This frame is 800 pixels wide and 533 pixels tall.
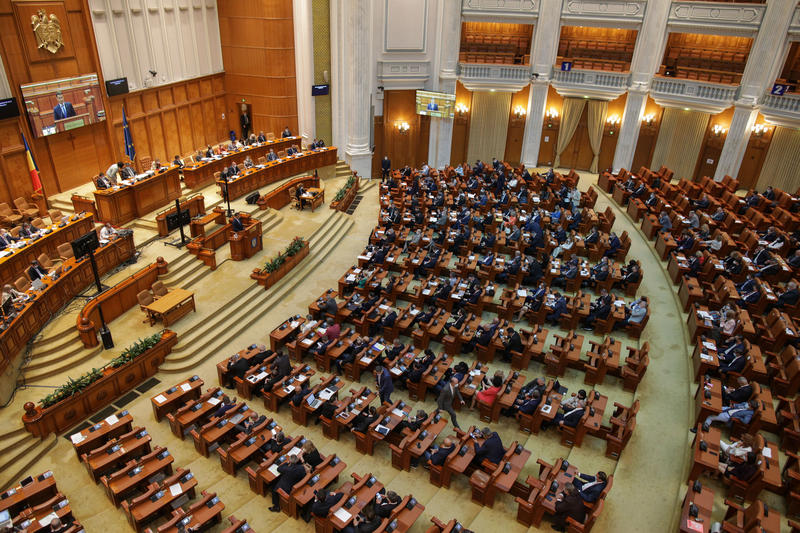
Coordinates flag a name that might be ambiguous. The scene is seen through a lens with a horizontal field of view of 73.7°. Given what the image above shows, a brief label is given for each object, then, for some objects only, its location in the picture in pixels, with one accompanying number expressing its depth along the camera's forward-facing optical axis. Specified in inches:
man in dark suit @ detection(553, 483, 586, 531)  323.3
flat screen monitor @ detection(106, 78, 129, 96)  698.8
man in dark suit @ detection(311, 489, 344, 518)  322.4
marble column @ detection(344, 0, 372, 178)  850.1
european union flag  691.4
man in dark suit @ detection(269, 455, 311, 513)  346.0
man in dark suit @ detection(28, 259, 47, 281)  484.1
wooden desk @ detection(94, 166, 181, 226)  604.4
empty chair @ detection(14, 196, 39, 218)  595.2
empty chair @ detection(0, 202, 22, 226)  572.1
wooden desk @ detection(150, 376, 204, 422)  418.3
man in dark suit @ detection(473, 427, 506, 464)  367.6
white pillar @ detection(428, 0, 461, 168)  928.9
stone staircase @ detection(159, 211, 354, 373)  494.3
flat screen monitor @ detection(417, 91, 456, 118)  937.5
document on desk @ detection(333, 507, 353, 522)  323.6
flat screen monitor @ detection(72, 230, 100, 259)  462.0
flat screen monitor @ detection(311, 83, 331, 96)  904.3
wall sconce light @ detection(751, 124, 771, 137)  837.8
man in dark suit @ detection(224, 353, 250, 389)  454.9
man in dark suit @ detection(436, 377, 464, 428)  416.8
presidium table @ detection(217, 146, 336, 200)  740.6
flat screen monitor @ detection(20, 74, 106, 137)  603.5
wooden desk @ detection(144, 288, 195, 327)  506.0
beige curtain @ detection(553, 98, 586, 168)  979.3
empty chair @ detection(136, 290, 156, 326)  512.1
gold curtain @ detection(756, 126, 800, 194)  820.0
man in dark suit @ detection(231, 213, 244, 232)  627.1
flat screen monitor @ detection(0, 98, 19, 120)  566.9
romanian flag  599.8
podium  618.8
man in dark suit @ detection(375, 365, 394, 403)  431.5
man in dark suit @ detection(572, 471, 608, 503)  330.0
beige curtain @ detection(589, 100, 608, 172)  959.0
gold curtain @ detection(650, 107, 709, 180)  904.9
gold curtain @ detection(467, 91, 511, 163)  1005.2
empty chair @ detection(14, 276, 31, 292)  471.3
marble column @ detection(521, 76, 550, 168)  967.0
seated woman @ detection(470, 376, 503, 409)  419.8
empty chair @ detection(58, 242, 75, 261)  528.7
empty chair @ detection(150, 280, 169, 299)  529.9
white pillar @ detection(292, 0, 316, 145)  848.9
